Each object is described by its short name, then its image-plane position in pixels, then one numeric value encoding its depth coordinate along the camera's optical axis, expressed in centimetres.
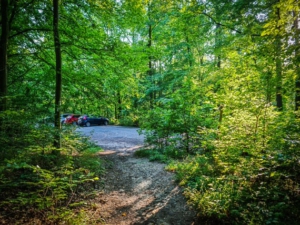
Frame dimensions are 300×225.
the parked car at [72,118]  2062
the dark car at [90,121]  2152
